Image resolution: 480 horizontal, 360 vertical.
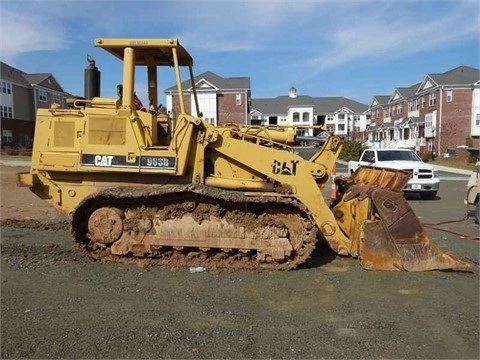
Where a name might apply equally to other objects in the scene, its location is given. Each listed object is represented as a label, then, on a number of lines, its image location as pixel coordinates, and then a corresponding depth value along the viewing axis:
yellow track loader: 6.26
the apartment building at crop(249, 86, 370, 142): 84.94
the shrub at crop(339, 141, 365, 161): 43.55
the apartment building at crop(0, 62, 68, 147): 49.41
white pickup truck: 15.41
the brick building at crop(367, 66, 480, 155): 53.97
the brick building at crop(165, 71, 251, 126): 60.03
